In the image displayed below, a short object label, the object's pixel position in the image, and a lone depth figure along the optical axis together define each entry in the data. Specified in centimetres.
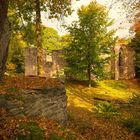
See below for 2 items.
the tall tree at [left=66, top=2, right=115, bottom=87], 1149
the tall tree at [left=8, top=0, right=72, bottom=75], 858
